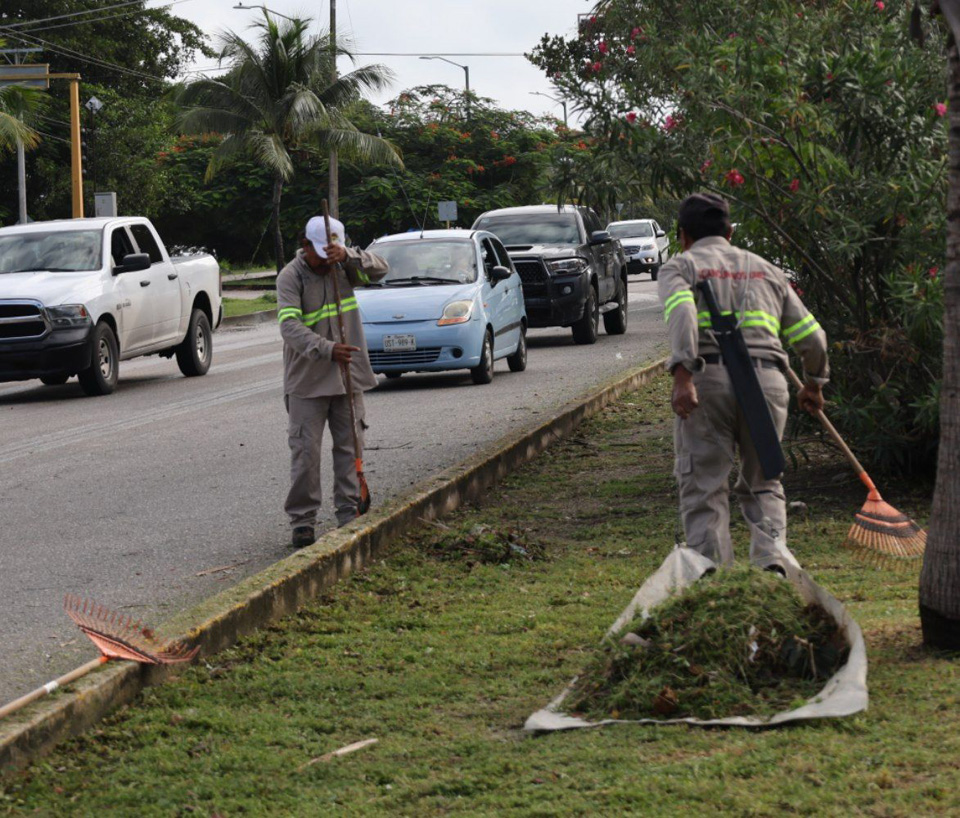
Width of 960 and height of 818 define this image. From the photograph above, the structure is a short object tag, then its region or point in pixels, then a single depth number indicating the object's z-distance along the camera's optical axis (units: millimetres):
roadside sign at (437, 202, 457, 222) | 39938
